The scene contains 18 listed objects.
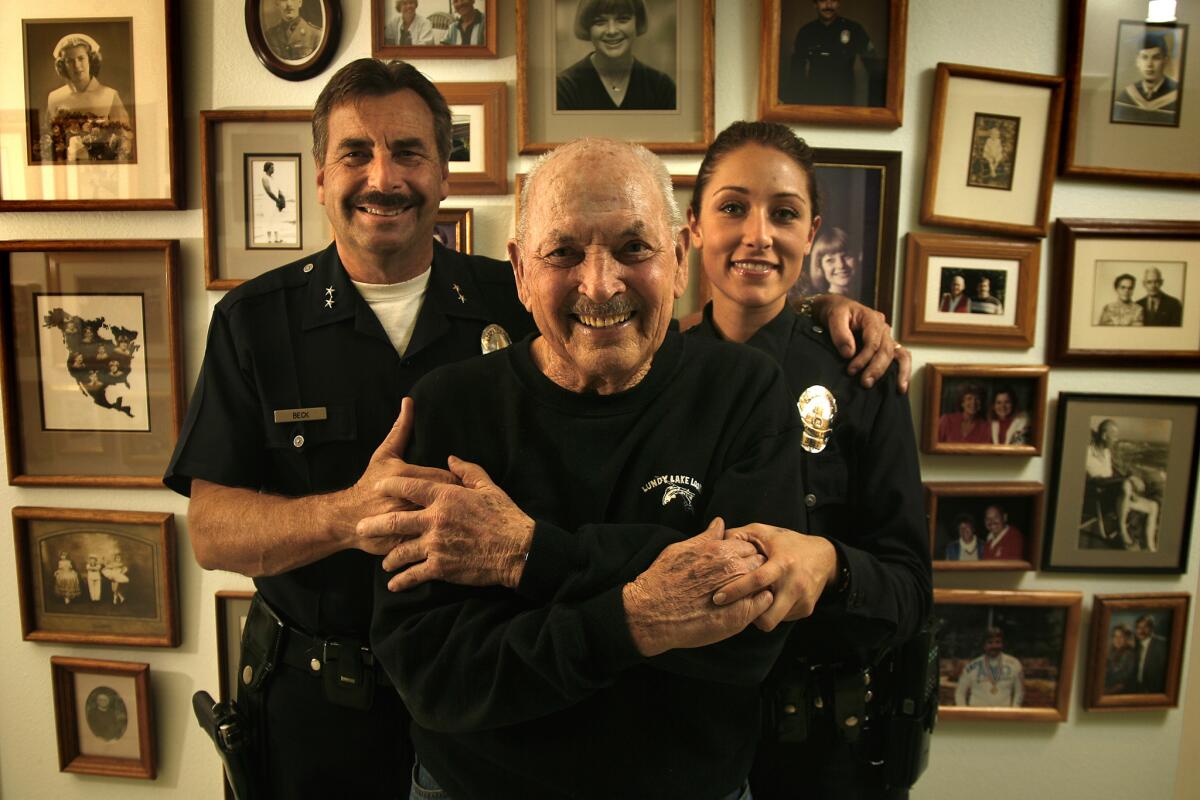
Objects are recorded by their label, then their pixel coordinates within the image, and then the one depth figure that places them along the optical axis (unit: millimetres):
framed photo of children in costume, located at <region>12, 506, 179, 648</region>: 2303
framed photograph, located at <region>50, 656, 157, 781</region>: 2355
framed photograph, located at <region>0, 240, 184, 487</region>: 2244
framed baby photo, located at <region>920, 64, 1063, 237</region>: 2137
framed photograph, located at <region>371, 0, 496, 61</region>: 2100
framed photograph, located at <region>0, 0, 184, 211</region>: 2172
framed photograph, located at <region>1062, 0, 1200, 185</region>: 2156
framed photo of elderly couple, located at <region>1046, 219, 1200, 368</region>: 2203
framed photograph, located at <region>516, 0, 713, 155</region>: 2100
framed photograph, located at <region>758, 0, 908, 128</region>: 2086
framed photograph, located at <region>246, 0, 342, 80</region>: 2111
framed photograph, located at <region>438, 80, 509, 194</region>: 2102
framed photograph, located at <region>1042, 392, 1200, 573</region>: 2271
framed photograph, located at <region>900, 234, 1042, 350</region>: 2164
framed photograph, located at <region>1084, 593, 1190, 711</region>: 2309
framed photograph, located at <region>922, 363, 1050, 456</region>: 2207
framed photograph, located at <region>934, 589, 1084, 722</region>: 2285
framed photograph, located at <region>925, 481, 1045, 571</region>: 2230
